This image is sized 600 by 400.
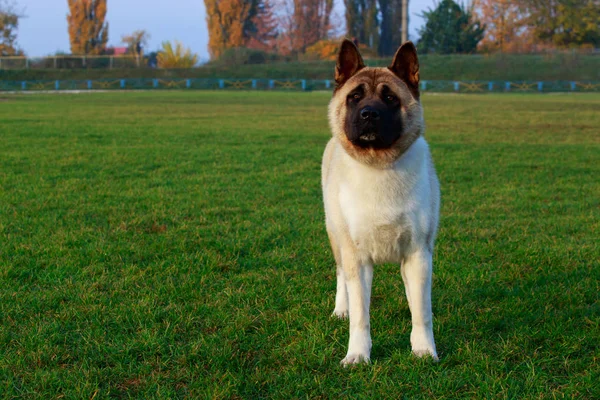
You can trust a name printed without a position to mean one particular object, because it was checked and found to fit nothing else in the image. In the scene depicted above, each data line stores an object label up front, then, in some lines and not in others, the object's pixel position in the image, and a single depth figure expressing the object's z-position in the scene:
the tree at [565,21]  78.19
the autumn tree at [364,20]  89.19
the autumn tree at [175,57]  83.31
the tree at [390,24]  90.25
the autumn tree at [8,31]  81.75
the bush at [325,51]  79.56
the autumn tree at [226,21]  91.81
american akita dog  4.12
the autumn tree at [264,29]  100.50
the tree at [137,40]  96.62
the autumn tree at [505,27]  84.38
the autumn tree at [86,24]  90.50
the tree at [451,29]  75.94
